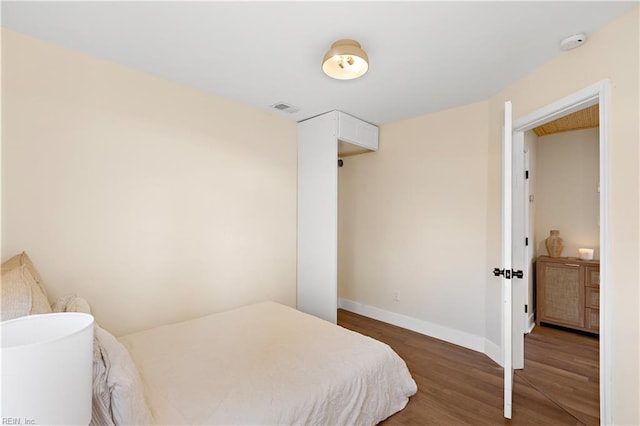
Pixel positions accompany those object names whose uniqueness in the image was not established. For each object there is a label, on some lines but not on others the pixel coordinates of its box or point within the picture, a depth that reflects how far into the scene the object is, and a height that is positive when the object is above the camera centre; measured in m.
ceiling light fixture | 1.80 +0.96
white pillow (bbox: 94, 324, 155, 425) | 1.15 -0.72
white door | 1.91 -0.37
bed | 1.24 -0.91
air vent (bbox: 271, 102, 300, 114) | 3.00 +1.08
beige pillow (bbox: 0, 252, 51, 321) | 1.22 -0.37
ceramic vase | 3.59 -0.42
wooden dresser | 3.24 -0.95
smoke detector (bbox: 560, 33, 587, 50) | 1.80 +1.06
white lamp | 0.68 -0.39
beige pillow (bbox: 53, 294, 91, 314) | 1.67 -0.55
